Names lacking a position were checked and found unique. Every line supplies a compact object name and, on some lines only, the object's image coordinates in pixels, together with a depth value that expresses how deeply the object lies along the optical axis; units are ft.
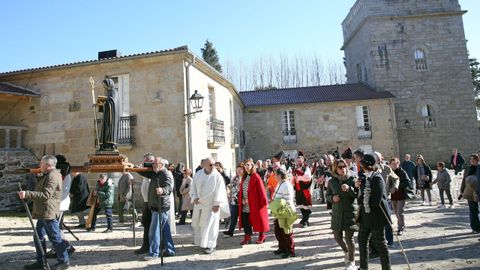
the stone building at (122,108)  39.47
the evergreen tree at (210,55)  125.18
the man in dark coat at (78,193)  27.53
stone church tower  74.49
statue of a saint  21.24
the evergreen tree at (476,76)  97.68
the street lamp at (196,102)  36.52
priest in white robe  20.01
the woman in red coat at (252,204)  21.49
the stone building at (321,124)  70.38
